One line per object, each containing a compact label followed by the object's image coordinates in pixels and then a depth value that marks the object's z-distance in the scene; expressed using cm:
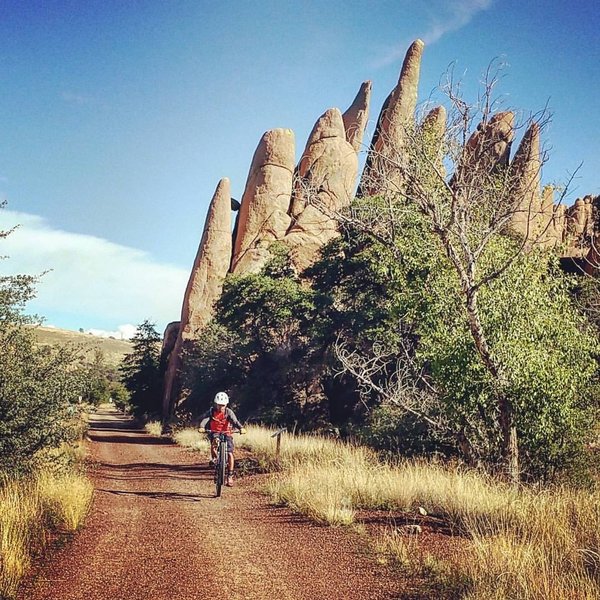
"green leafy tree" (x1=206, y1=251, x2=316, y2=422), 2886
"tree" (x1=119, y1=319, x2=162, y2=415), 4522
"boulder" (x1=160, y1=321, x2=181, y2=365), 4700
